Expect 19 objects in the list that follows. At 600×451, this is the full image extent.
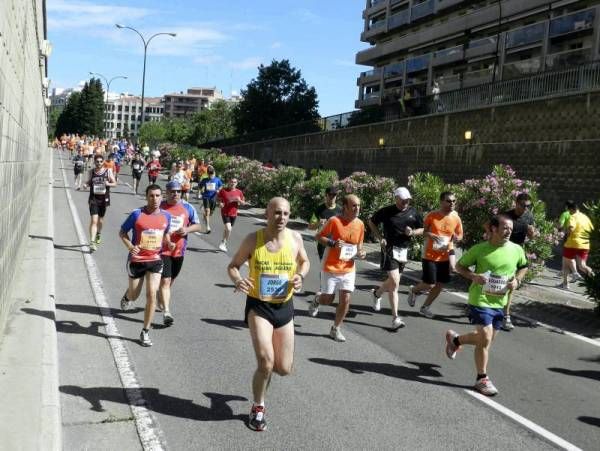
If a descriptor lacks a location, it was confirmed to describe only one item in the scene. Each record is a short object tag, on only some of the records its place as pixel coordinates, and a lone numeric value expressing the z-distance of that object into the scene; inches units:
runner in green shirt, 264.4
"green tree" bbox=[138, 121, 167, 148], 4310.8
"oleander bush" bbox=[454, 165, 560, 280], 509.7
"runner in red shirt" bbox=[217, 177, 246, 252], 633.6
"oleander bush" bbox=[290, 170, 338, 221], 931.0
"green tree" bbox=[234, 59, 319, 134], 3211.1
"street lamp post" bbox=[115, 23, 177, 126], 2129.4
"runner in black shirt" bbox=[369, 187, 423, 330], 373.4
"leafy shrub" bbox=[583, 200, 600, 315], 422.3
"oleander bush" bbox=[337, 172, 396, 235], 773.6
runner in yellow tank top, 210.1
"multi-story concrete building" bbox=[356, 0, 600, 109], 1523.1
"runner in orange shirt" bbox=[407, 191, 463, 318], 390.6
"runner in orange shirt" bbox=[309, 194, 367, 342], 339.9
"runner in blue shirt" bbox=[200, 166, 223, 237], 714.2
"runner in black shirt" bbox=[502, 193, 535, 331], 390.9
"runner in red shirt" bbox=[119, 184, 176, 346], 313.9
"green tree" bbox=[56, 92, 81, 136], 5873.5
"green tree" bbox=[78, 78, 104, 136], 5777.6
